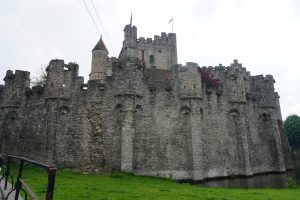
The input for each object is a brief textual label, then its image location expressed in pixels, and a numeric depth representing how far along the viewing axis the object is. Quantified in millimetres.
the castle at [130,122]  20391
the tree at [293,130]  44509
